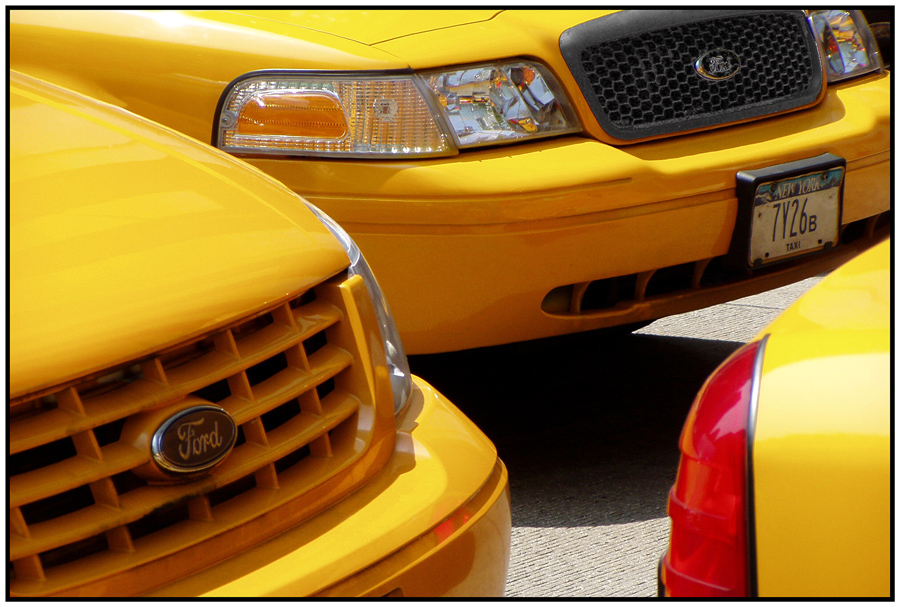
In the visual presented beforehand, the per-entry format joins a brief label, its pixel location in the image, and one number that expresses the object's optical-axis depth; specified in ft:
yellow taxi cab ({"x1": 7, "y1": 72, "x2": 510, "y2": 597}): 13.89
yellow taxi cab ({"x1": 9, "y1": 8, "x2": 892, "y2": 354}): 16.92
